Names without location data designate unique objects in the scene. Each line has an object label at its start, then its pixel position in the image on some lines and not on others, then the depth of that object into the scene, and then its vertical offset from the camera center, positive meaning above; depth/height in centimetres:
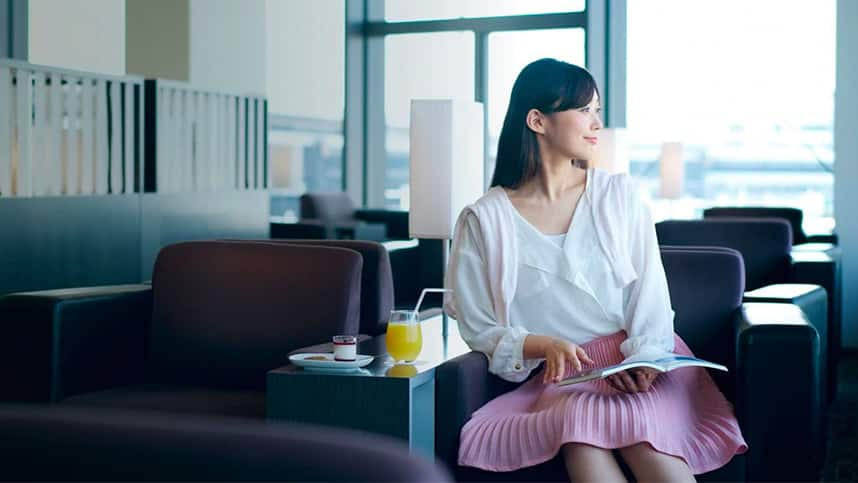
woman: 225 -21
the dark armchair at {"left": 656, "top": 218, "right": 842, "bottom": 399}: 435 -19
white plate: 221 -33
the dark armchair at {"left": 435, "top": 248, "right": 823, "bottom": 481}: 227 -42
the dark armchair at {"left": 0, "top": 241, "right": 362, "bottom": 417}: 268 -32
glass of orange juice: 233 -29
